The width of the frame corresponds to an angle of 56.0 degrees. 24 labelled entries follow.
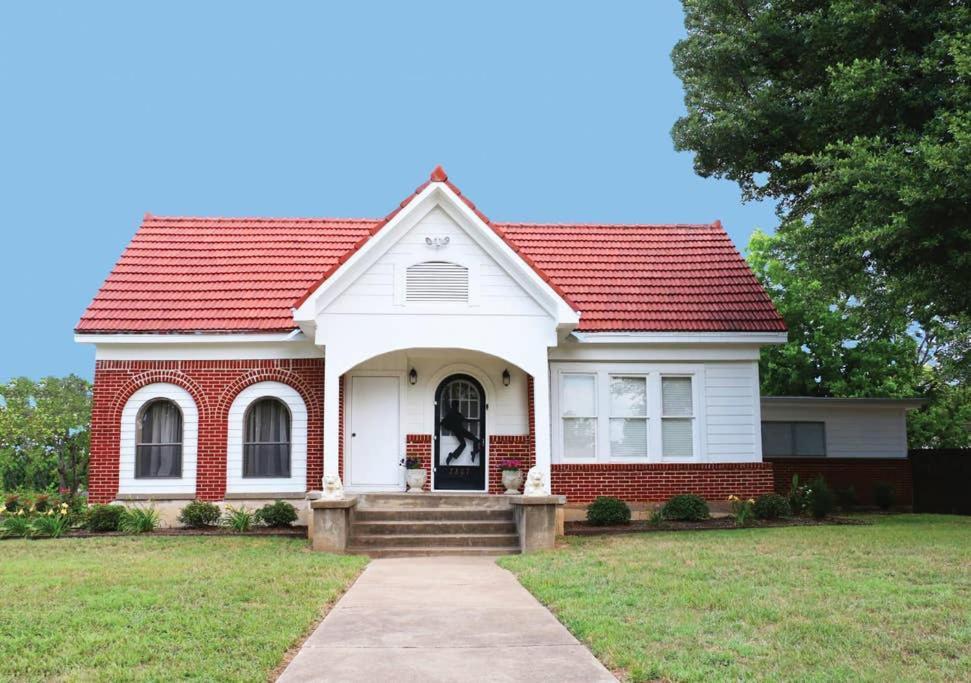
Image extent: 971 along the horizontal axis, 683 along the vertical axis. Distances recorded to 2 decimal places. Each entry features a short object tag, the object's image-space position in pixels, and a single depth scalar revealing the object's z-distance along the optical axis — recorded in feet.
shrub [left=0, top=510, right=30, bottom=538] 51.47
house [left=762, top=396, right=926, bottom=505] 74.49
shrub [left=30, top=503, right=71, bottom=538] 51.06
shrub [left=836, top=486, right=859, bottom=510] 68.59
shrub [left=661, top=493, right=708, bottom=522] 55.47
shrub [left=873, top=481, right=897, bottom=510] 71.67
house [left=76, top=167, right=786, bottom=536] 57.06
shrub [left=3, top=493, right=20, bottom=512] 55.68
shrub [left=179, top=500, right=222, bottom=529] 53.52
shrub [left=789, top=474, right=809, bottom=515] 59.31
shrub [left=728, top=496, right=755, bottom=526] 54.19
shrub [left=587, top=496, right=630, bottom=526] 54.19
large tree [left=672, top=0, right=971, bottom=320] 46.80
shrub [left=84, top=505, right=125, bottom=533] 52.49
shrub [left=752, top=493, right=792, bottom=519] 56.08
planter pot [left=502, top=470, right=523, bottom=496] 55.67
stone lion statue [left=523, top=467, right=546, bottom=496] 47.73
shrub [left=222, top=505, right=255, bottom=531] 52.65
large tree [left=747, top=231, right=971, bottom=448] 102.58
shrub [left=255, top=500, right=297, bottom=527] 53.57
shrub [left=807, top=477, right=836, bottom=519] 57.77
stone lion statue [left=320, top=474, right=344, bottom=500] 47.70
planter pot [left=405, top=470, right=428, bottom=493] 55.72
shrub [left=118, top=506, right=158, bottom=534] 52.24
